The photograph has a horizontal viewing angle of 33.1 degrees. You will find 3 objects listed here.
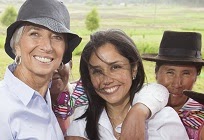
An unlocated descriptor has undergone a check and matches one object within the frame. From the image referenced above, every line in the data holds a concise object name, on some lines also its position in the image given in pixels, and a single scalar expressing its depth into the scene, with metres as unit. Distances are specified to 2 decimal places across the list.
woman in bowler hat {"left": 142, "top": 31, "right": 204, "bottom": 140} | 1.46
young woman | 1.10
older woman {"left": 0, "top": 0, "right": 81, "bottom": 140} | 1.01
